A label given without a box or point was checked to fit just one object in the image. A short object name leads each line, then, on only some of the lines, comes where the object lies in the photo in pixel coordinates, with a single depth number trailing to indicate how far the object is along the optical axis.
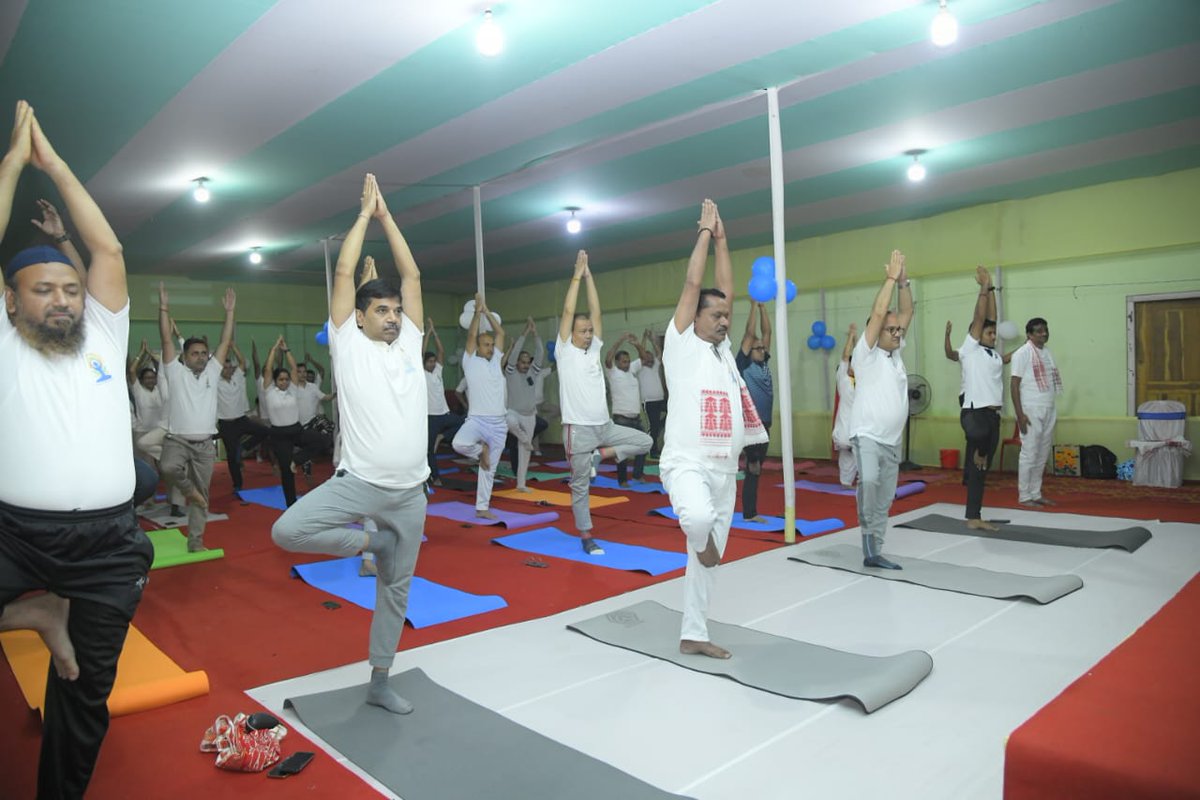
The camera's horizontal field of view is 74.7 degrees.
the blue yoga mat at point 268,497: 8.73
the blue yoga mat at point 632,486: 8.95
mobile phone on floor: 2.71
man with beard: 2.20
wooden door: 8.72
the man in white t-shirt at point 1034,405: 7.34
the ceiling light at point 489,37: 4.61
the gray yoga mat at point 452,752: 2.56
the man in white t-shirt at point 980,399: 6.23
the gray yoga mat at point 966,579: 4.46
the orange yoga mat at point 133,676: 3.29
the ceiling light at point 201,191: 8.08
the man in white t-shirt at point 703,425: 3.57
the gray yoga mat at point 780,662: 3.20
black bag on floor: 9.02
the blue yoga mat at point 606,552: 5.52
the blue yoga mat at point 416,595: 4.49
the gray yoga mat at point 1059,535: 5.62
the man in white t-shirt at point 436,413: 9.80
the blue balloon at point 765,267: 6.10
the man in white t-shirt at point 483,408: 7.59
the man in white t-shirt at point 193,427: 6.27
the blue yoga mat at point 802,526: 6.55
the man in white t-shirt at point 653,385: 11.23
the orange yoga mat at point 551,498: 8.23
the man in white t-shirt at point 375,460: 3.14
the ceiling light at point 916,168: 7.77
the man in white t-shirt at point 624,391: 10.04
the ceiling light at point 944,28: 4.51
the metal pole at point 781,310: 6.04
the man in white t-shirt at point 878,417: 5.05
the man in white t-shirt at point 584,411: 6.07
